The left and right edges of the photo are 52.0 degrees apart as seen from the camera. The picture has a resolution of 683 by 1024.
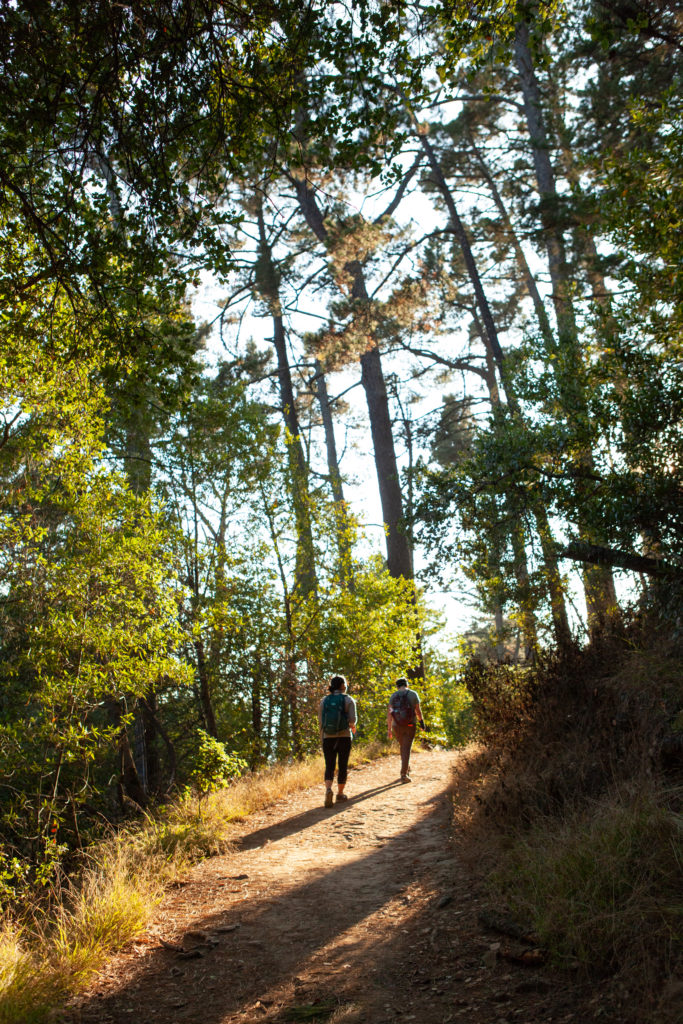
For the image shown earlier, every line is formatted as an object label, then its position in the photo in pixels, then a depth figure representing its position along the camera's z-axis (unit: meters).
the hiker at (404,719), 11.12
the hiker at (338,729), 10.04
